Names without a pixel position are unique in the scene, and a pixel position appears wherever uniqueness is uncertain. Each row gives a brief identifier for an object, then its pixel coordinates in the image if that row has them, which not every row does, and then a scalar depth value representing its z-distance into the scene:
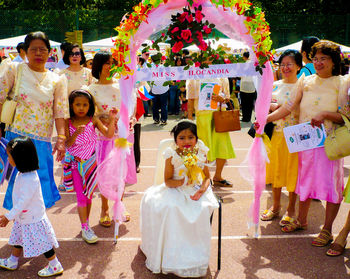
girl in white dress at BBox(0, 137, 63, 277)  3.25
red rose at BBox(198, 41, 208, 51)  3.81
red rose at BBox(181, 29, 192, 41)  3.68
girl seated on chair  3.41
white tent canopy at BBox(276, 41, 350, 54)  13.55
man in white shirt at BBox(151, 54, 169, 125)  11.89
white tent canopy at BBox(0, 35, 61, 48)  14.44
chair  4.09
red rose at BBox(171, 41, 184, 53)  3.79
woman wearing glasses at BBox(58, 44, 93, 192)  5.80
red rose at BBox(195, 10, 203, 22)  3.67
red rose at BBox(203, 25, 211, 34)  3.78
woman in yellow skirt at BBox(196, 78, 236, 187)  6.17
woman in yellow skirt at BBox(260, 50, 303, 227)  4.49
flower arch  3.67
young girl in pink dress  4.14
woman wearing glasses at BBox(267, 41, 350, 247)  3.94
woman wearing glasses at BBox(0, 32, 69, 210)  3.75
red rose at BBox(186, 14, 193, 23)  3.65
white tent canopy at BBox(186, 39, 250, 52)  14.15
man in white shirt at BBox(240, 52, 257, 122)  12.48
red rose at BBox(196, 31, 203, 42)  3.75
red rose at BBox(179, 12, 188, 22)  3.65
